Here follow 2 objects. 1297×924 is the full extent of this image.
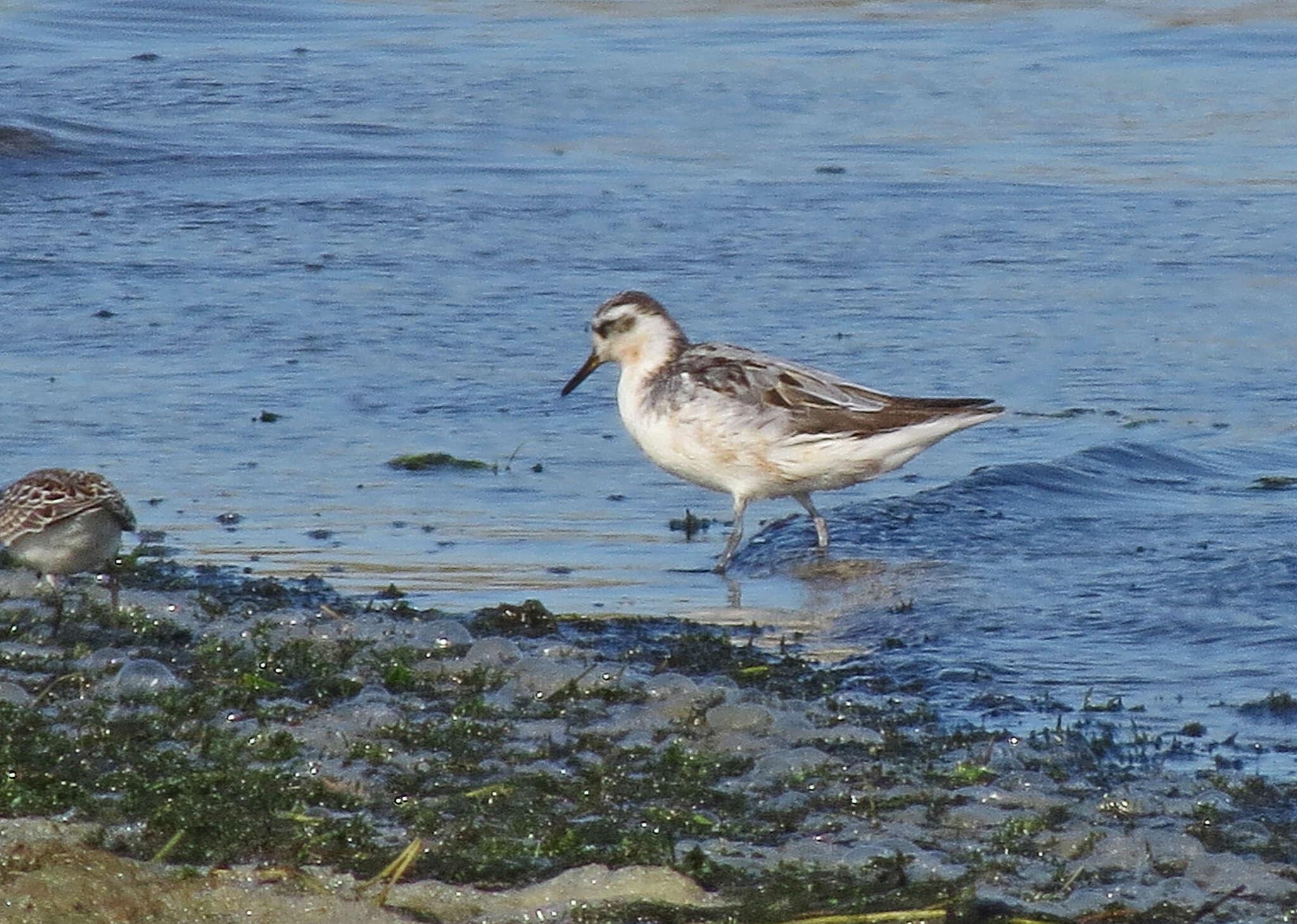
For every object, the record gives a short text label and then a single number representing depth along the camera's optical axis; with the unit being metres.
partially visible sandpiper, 12.66
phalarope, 16.36
